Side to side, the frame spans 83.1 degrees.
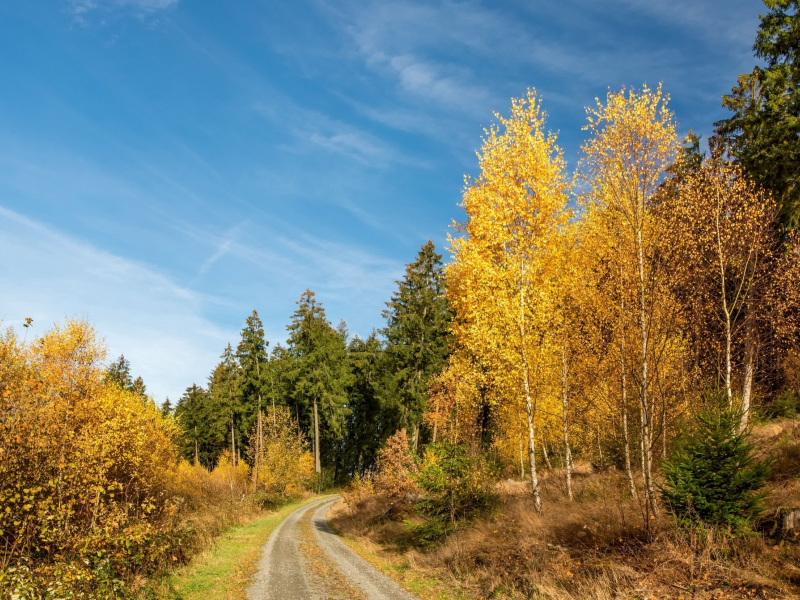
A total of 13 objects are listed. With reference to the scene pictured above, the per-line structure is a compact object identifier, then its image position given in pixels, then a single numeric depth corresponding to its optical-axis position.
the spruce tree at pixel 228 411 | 53.63
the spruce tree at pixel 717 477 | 8.66
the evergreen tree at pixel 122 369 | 66.09
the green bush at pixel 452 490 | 15.27
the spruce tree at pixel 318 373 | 50.38
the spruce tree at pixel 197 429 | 66.19
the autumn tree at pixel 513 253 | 13.73
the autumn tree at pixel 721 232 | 14.38
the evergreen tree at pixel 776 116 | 19.22
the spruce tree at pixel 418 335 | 37.72
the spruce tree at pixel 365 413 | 49.19
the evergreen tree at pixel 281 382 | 51.34
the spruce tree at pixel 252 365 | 51.34
